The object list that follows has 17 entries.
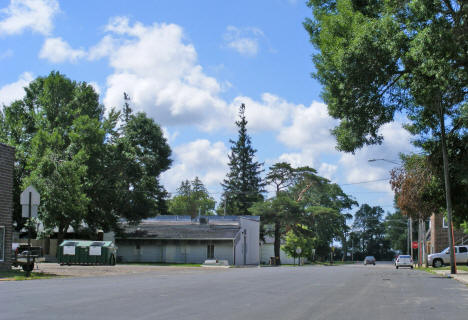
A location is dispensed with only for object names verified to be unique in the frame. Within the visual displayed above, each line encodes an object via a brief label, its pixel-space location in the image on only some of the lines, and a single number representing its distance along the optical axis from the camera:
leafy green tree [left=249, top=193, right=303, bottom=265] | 71.19
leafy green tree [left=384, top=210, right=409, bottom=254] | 135.75
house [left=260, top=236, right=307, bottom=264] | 81.44
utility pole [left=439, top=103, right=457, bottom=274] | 26.97
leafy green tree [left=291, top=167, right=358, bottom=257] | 78.88
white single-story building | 57.06
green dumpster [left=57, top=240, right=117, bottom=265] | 40.69
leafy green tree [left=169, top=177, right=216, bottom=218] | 116.14
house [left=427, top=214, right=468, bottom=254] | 60.78
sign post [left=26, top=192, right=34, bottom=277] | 22.52
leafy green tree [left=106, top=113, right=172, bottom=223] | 55.47
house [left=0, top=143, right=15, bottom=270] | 26.75
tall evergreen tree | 93.56
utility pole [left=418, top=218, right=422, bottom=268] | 55.73
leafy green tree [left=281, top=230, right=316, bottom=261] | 73.50
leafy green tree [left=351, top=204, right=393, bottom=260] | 148.12
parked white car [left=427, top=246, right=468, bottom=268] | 47.25
